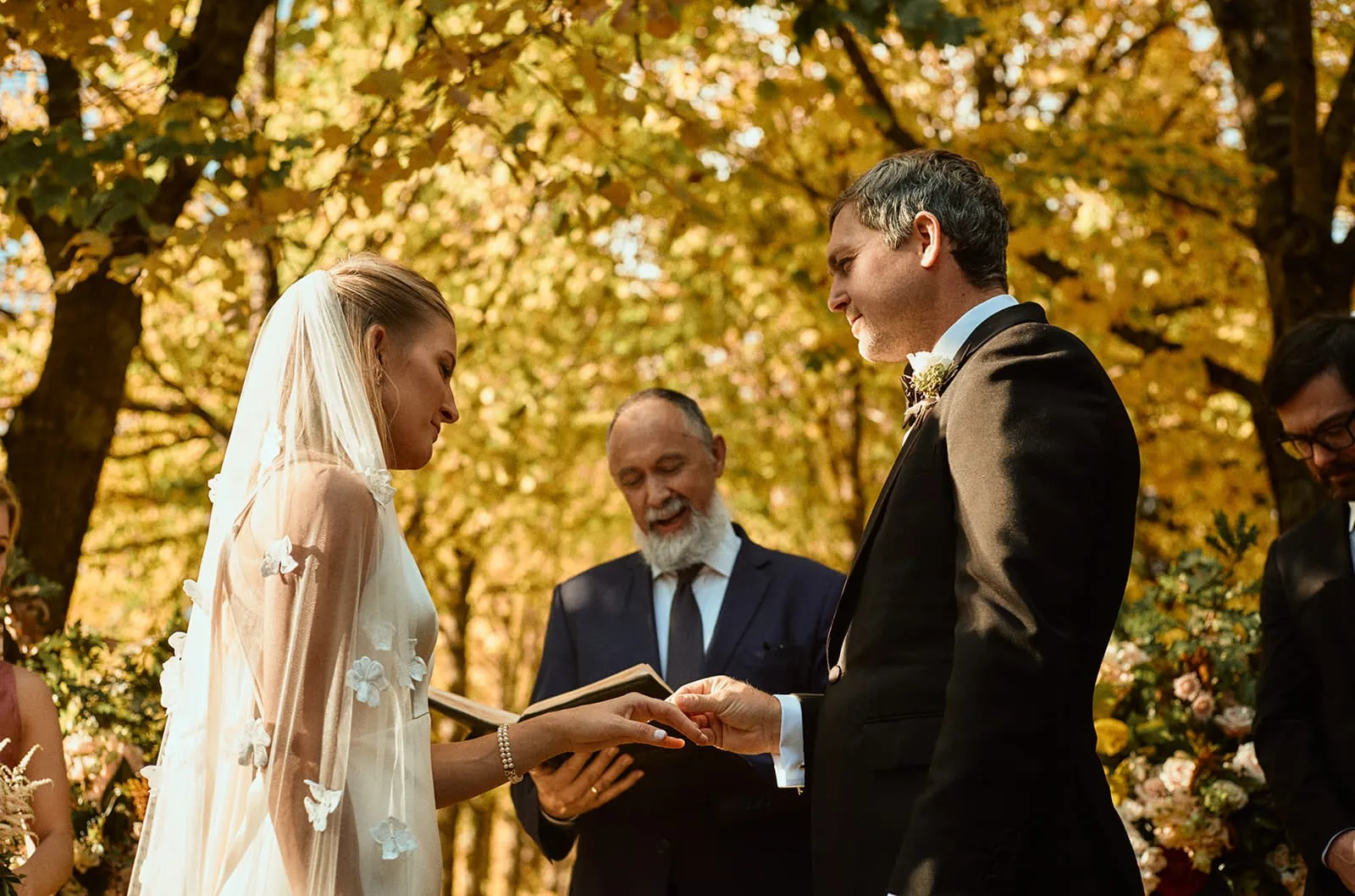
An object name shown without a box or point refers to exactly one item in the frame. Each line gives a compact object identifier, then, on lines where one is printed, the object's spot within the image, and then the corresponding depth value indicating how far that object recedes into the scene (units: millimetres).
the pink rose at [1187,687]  5082
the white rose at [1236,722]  4992
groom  2516
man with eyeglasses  3982
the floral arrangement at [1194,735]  4844
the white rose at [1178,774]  4875
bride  2752
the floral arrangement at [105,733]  4727
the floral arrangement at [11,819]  3061
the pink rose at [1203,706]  5043
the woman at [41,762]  3824
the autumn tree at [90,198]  5809
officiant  4082
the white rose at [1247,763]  4863
